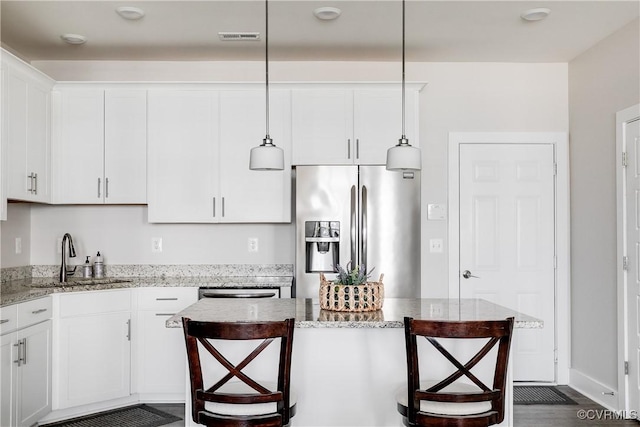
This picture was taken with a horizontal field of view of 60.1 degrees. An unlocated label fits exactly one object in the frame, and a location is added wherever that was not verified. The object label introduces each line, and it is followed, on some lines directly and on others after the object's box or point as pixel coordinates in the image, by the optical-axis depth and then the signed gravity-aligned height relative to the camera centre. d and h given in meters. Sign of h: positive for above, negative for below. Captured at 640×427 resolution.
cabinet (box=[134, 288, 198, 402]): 3.96 -0.97
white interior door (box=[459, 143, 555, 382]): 4.55 -0.05
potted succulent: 2.60 -0.33
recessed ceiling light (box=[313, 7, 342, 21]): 3.45 +1.34
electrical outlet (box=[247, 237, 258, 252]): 4.57 -0.17
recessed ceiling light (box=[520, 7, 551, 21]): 3.44 +1.34
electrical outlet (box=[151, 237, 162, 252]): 4.54 -0.18
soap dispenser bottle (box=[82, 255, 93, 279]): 4.34 -0.37
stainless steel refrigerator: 3.91 +0.00
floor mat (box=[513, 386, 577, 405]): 4.05 -1.30
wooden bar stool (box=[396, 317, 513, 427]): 2.03 -0.62
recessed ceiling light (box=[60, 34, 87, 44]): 3.92 +1.33
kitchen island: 2.58 -0.70
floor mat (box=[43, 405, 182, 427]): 3.56 -1.30
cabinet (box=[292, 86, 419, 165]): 4.23 +0.78
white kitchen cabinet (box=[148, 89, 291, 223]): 4.23 +0.51
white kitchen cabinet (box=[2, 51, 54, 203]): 3.47 +0.63
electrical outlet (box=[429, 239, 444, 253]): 4.55 -0.17
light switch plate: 4.56 +0.10
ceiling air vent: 3.90 +1.34
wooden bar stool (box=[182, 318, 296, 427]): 2.03 -0.62
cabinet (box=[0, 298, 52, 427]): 3.06 -0.85
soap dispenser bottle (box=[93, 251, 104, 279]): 4.38 -0.35
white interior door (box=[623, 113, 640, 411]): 3.58 -0.15
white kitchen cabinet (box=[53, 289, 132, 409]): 3.62 -0.84
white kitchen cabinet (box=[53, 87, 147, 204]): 4.20 +0.59
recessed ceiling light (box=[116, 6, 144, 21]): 3.44 +1.33
